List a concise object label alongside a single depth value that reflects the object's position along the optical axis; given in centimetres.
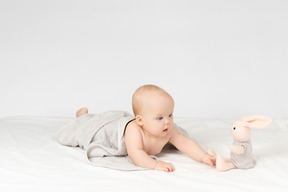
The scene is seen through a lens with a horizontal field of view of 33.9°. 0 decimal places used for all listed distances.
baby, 209
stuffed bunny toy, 201
